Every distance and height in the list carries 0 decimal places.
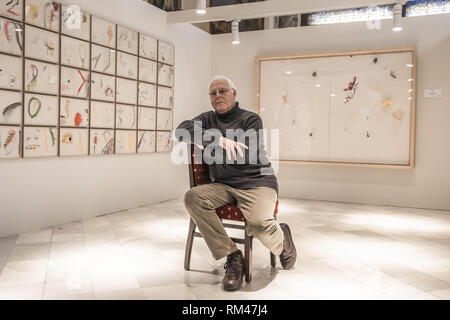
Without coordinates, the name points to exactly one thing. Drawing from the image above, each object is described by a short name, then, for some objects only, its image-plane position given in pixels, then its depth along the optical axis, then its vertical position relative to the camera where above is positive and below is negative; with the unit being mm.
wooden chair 2719 -469
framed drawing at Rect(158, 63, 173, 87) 5926 +1003
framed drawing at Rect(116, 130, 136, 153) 5191 +14
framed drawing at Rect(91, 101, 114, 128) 4770 +326
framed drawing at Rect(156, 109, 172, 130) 5977 +346
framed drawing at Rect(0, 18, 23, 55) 3691 +953
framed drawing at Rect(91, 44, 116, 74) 4734 +975
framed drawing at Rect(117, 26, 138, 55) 5125 +1309
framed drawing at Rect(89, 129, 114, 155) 4781 -1
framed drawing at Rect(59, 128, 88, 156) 4375 -6
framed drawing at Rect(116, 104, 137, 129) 5168 +330
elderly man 2660 -277
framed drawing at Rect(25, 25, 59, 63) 3934 +956
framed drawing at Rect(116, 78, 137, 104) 5152 +658
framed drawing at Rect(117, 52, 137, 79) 5141 +986
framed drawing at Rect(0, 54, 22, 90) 3707 +629
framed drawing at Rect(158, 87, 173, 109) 5977 +674
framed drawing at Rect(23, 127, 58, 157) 3979 -4
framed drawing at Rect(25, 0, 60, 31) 3938 +1258
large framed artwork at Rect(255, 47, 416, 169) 6012 +625
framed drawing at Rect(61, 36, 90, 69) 4332 +964
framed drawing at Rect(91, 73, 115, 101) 4757 +653
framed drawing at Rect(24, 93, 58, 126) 3965 +310
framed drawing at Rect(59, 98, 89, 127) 4354 +313
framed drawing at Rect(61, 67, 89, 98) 4344 +644
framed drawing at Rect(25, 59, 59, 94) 3947 +636
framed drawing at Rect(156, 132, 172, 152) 5984 +12
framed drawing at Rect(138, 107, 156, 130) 5575 +336
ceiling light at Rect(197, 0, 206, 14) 5062 +1700
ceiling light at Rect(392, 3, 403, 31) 5339 +1700
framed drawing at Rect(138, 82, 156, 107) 5555 +665
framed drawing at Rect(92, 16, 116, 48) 4734 +1298
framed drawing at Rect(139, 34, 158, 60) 5516 +1315
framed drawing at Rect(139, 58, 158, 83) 5527 +998
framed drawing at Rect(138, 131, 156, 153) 5598 +19
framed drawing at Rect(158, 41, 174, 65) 5906 +1322
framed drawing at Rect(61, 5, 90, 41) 4336 +1293
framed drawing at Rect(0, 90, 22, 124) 3725 +307
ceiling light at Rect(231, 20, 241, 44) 6113 +1697
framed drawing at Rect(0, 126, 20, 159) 3742 -16
